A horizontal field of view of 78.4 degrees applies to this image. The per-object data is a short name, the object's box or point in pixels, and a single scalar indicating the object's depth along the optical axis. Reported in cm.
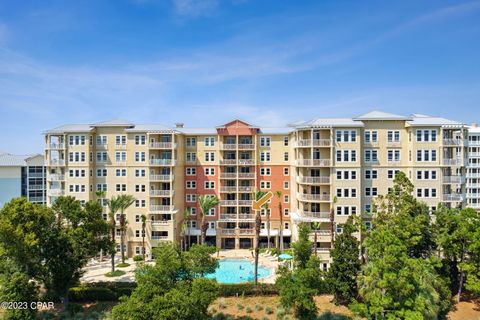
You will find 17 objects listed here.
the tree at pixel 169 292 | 1675
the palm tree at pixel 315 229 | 3371
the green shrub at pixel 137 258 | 3920
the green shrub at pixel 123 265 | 3716
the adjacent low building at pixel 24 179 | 5934
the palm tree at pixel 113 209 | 3654
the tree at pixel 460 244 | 2469
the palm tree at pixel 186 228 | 4132
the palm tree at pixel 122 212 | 3747
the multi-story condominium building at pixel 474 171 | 6456
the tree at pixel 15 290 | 2220
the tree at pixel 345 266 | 2466
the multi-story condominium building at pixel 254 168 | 3631
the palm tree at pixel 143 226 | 3897
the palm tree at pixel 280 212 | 4247
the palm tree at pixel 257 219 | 3102
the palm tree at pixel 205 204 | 3856
